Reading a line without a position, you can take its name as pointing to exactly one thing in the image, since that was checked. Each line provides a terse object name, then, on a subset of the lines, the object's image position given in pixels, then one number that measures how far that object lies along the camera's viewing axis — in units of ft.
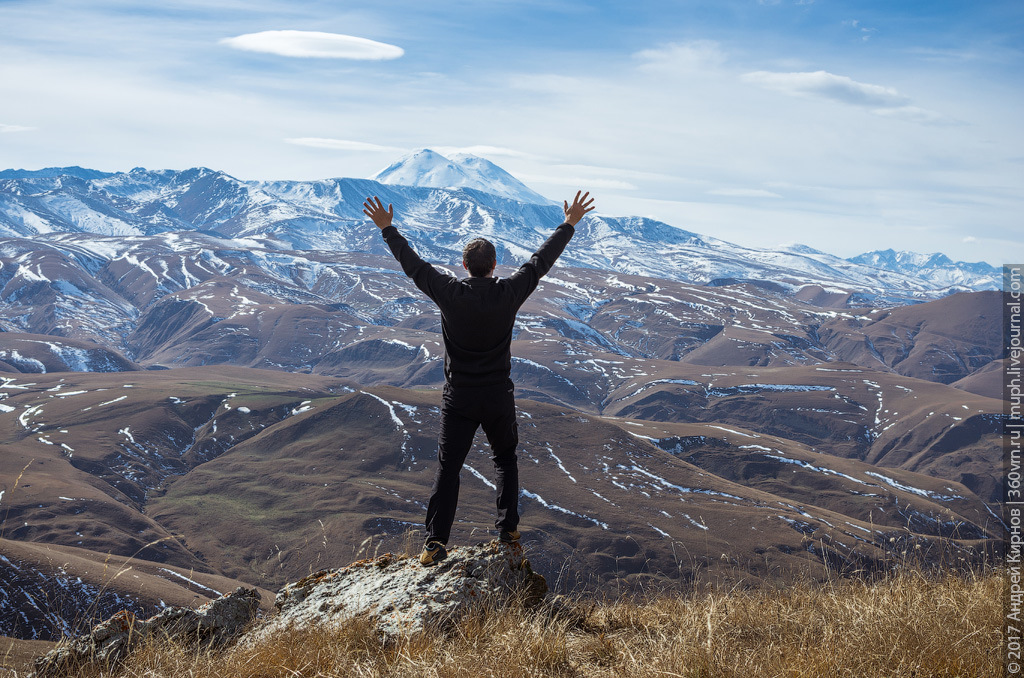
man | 23.53
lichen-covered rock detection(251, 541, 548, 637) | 22.86
